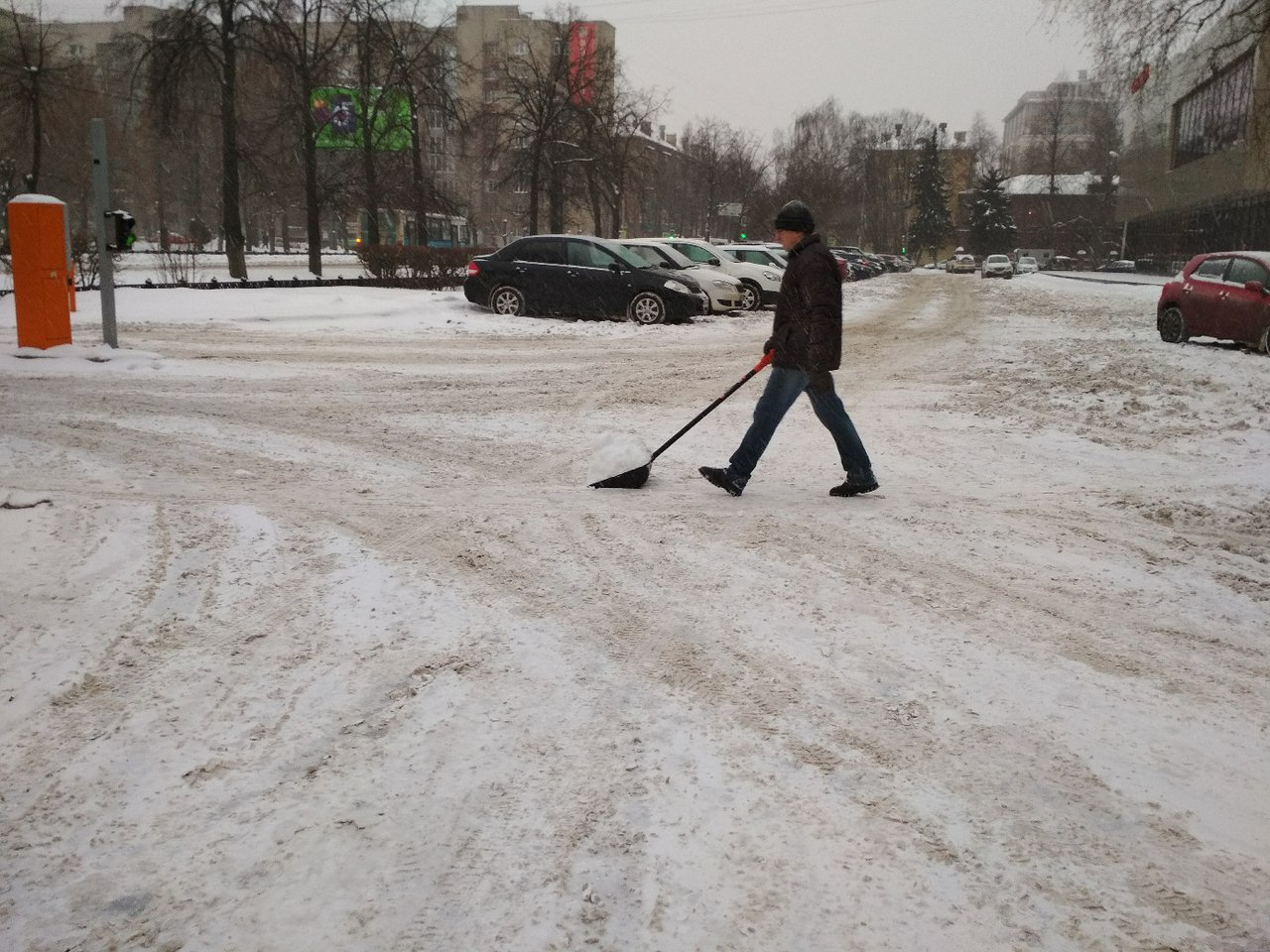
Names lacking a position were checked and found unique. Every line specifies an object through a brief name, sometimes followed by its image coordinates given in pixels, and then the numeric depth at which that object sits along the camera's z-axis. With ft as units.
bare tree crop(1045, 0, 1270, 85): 58.23
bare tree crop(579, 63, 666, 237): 133.69
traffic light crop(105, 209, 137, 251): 40.14
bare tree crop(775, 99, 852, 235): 232.32
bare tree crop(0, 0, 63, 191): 115.55
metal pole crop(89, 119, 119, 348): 39.32
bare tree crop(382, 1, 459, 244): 106.42
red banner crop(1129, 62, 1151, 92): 61.66
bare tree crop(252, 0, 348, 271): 91.04
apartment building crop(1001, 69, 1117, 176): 299.11
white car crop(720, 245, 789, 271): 90.07
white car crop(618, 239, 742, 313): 70.03
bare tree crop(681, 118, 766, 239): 225.76
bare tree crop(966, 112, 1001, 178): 390.62
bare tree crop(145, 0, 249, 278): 87.30
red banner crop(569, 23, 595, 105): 128.67
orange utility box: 38.81
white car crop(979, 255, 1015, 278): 182.19
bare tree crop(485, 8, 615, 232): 124.16
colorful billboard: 106.83
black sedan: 59.00
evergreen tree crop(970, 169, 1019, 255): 311.68
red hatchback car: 48.37
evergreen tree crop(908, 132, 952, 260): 333.21
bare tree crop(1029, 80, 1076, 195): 307.37
